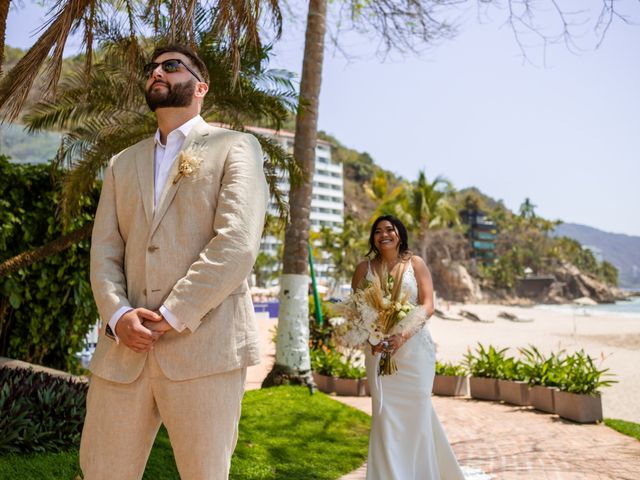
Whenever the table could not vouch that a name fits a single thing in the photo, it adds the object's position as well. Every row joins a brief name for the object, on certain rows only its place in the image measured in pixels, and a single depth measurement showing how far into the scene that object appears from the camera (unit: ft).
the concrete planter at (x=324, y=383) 36.83
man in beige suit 7.45
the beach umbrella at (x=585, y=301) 325.83
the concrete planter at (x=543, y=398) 29.75
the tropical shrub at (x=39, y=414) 15.05
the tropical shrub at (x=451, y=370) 37.15
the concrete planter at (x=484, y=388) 34.24
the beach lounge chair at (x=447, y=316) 145.79
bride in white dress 15.94
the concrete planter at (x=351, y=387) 35.86
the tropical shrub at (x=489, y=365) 34.65
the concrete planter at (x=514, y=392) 32.19
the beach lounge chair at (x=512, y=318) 163.73
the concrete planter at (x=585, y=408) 27.43
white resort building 367.25
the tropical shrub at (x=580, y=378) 27.99
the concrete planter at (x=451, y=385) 36.68
